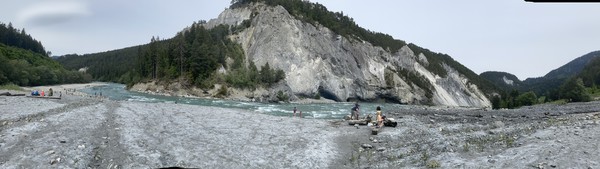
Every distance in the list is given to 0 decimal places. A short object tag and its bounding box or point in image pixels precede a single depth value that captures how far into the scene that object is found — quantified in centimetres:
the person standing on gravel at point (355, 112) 3877
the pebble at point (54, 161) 1778
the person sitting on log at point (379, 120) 3316
